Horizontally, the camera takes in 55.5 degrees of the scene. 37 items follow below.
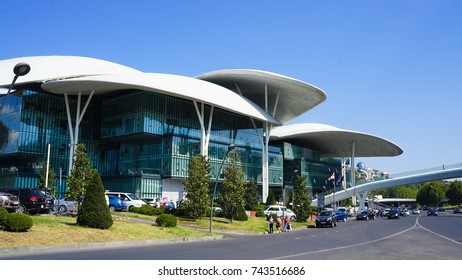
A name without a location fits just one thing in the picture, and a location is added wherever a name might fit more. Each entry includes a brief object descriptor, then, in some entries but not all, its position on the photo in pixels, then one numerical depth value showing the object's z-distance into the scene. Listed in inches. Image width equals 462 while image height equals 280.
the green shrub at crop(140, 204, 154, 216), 1470.2
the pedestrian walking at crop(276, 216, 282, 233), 1438.7
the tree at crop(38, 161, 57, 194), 1847.9
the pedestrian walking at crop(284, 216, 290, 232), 1480.1
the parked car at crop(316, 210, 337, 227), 1656.0
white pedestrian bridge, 3259.4
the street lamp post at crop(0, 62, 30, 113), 576.1
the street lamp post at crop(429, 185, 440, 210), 5109.3
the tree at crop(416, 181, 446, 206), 5475.4
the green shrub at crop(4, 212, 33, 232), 740.0
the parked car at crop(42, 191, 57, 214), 1159.1
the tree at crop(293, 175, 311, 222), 1867.6
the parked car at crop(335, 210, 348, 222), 2342.5
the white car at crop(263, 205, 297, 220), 1879.9
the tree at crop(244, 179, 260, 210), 2081.7
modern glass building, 2167.8
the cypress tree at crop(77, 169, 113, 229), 895.1
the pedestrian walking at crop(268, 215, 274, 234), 1367.6
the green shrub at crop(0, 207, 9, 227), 745.3
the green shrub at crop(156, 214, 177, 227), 1082.7
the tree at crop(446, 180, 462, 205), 5157.5
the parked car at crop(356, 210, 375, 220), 2460.6
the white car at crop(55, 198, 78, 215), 1343.5
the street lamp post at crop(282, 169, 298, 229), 1651.1
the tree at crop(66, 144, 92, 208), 1094.4
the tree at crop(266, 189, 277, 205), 2436.8
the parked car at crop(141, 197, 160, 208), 1854.3
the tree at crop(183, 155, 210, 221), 1381.6
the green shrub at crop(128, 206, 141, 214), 1510.8
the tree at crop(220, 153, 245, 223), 1475.1
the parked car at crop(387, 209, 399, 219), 2529.5
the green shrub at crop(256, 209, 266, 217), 1963.6
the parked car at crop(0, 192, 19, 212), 954.1
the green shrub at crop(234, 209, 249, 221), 1519.7
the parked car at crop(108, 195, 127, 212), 1590.3
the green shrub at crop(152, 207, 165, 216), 1470.1
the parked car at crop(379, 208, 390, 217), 3159.0
